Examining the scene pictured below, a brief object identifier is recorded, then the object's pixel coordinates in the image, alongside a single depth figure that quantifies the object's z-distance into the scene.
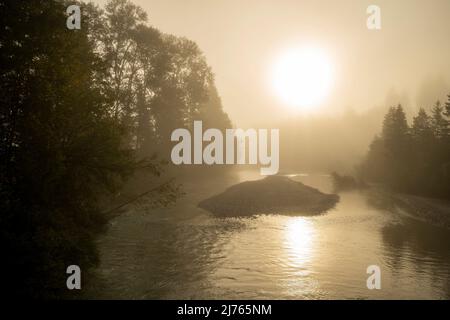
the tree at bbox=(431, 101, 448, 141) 51.60
